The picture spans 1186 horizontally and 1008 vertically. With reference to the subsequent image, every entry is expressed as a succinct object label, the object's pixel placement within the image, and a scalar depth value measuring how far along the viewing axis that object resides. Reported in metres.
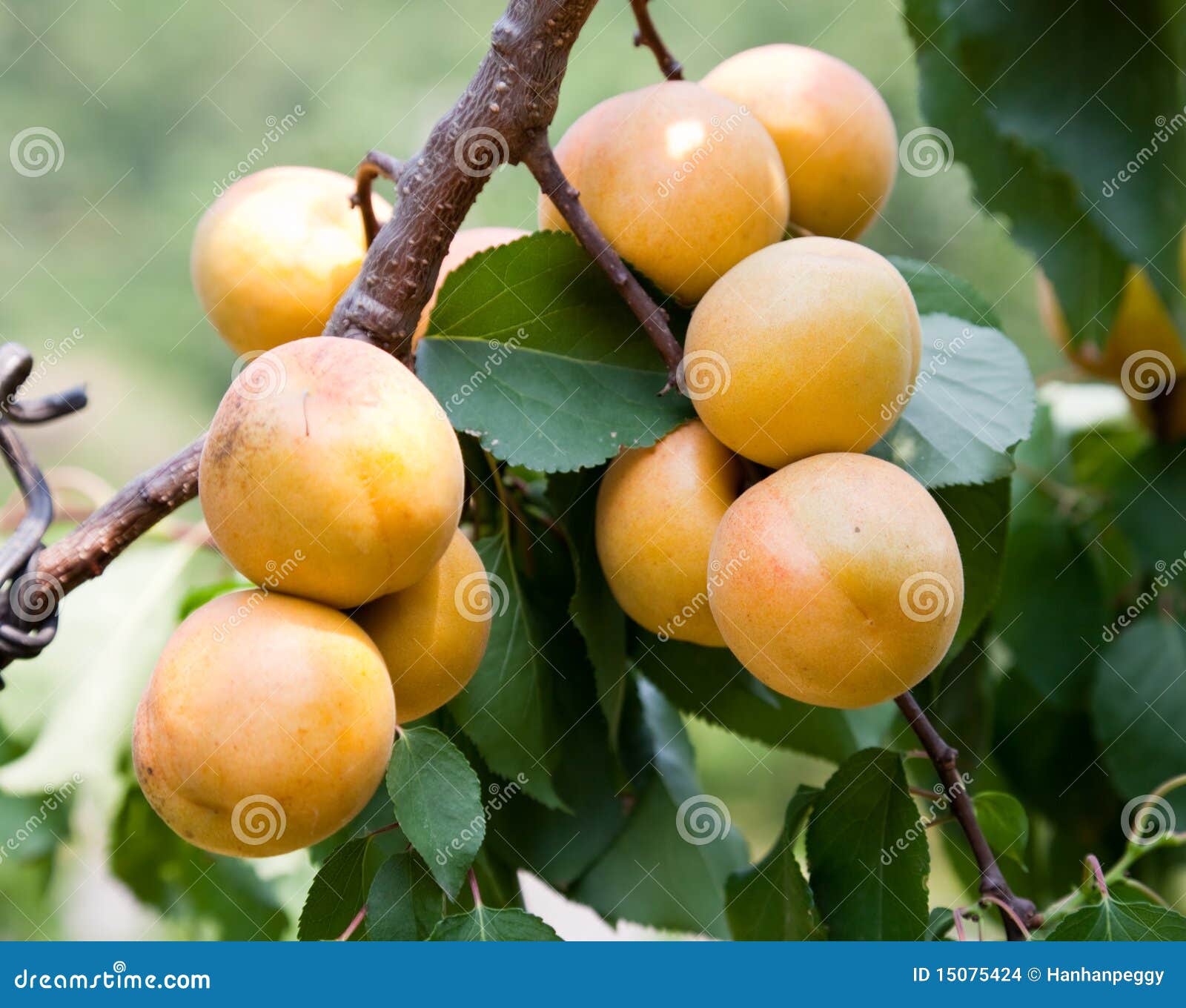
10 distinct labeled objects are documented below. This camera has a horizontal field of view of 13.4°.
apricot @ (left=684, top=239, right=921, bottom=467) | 0.90
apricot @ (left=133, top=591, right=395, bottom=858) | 0.86
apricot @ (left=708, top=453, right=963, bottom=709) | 0.89
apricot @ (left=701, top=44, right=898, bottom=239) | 0.96
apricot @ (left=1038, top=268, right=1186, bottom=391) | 1.13
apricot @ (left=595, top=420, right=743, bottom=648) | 0.92
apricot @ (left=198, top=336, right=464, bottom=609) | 0.87
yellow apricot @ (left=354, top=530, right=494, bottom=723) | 0.89
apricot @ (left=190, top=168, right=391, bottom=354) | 0.95
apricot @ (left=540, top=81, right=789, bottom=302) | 0.93
